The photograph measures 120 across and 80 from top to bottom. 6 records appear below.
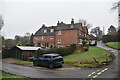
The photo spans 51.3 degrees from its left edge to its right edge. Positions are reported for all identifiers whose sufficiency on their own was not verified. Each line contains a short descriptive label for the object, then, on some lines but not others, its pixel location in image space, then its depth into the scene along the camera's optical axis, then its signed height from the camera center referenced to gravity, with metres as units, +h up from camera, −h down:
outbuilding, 28.42 -3.05
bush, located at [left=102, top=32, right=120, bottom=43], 52.01 +0.44
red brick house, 38.22 +1.42
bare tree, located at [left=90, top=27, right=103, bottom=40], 90.70 +5.85
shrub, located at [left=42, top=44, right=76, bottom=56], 26.46 -2.52
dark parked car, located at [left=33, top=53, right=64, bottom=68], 15.62 -2.79
